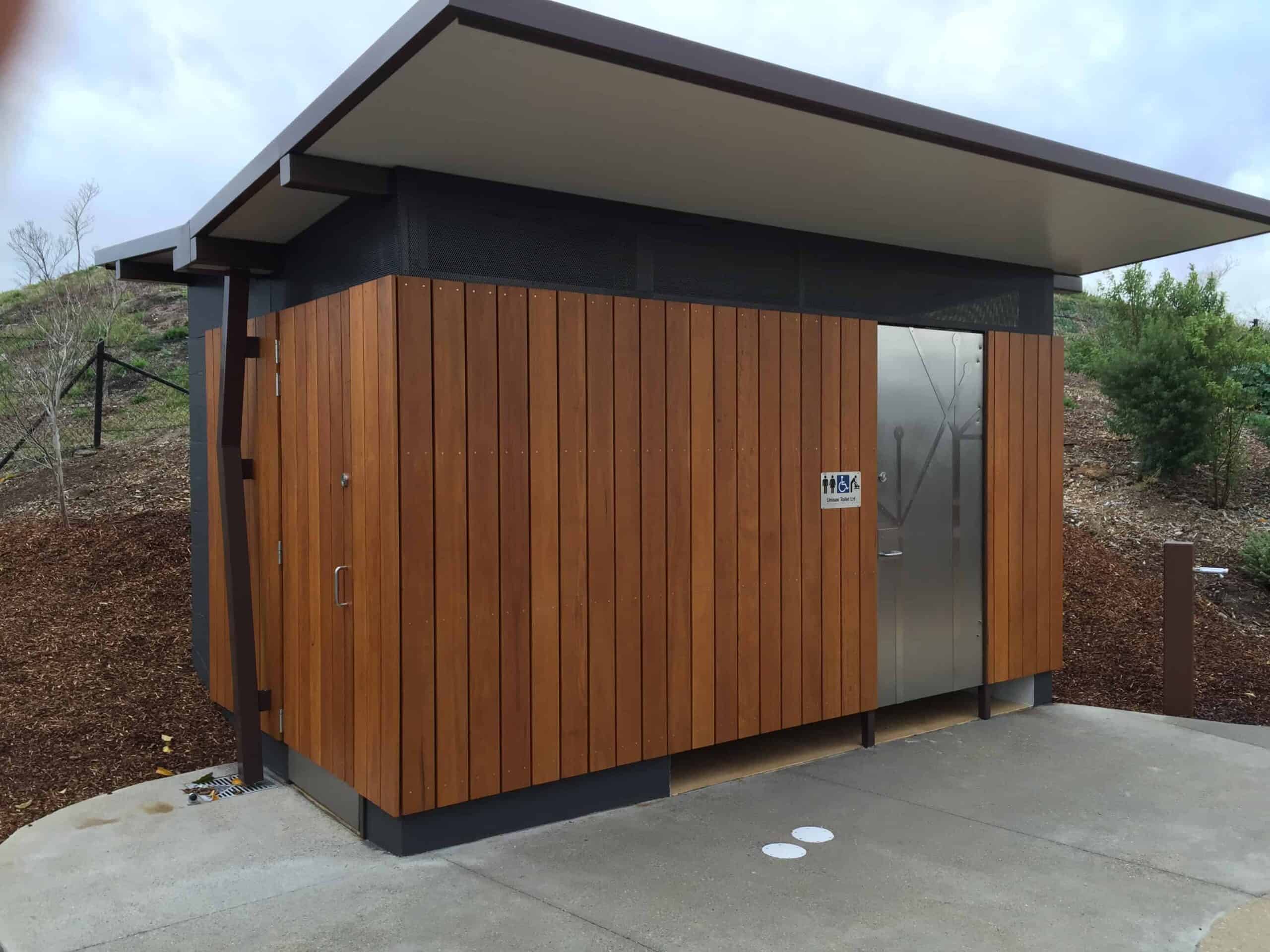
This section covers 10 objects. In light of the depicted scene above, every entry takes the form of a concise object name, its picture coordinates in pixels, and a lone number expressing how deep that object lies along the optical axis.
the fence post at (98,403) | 10.94
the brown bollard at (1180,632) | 6.11
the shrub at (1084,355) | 12.13
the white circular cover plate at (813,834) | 4.15
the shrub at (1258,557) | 9.69
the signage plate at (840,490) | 5.26
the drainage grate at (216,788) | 4.75
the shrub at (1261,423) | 11.04
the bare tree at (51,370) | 8.88
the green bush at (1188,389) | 11.09
